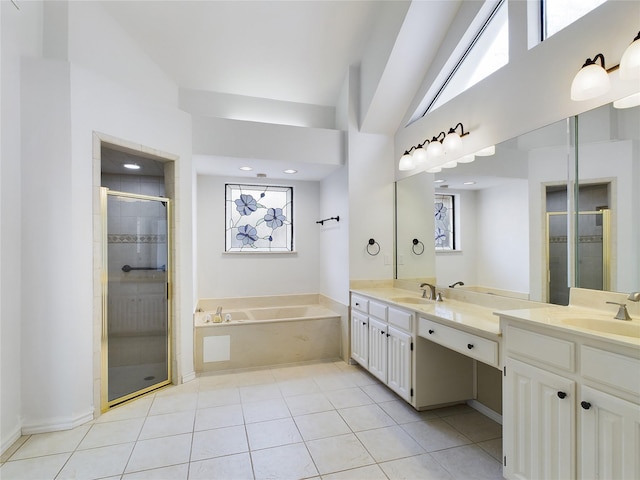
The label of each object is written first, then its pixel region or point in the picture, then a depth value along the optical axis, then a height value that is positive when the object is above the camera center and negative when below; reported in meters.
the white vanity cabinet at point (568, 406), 1.21 -0.70
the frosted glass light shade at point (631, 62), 1.47 +0.78
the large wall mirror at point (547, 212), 1.70 +0.17
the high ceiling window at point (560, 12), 1.89 +1.33
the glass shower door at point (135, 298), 2.76 -0.53
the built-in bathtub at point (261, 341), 3.41 -1.09
